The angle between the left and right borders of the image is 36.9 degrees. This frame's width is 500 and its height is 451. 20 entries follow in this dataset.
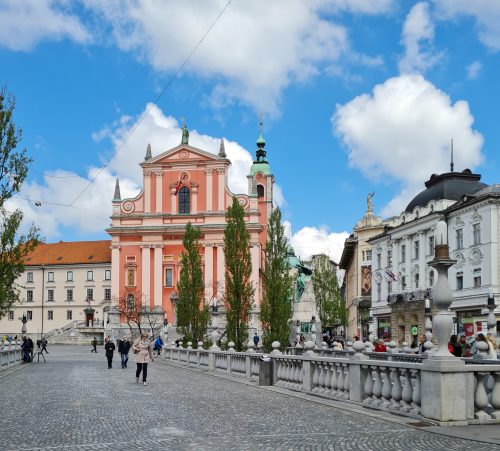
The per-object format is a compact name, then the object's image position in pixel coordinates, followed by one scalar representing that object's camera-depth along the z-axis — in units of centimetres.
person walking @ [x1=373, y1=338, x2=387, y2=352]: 2954
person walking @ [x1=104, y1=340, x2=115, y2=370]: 3447
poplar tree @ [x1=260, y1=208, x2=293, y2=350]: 3331
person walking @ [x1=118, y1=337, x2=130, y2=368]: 3484
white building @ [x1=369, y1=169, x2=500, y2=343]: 4800
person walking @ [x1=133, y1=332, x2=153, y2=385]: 2269
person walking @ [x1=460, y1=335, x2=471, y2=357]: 2357
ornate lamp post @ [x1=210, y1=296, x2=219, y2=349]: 3652
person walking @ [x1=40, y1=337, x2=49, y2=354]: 4532
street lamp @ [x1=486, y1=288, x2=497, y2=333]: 2944
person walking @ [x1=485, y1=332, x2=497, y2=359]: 1945
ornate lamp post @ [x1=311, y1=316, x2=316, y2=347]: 5149
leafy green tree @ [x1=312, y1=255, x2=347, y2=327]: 8038
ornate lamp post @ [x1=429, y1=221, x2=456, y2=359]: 1141
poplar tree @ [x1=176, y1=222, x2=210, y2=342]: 4550
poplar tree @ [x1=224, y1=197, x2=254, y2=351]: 3484
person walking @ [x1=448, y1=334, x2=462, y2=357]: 1925
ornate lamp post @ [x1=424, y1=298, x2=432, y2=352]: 2109
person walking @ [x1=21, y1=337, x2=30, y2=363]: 4238
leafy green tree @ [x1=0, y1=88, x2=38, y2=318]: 3031
